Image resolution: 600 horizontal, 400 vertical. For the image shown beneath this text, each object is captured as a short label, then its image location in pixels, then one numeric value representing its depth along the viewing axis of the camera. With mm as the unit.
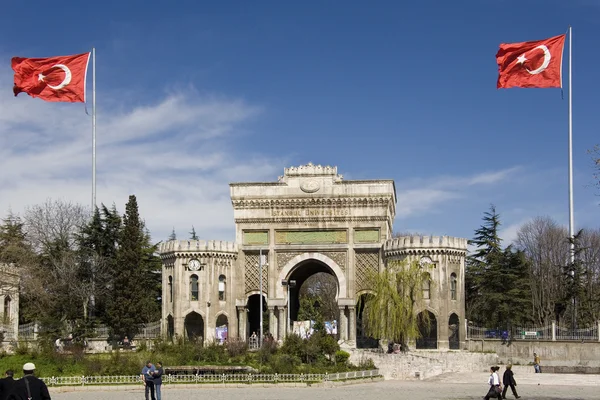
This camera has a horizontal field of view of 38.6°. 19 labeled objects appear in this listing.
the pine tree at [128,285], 47844
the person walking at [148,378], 25203
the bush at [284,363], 33906
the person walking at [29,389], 14391
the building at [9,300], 46250
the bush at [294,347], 37594
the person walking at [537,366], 42625
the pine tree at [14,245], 51531
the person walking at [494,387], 25391
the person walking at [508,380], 27062
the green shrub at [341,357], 38656
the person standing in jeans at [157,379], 24953
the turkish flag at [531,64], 44938
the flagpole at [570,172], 50438
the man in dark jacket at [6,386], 14570
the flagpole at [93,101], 52031
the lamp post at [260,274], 48488
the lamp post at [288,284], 51175
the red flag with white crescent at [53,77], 46406
